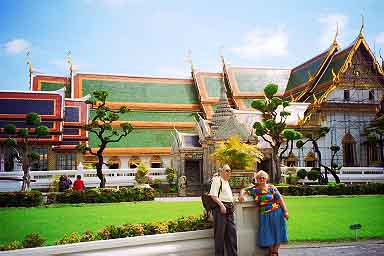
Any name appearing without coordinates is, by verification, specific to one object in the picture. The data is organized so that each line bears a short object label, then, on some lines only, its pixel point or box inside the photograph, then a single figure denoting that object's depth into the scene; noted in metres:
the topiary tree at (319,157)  20.00
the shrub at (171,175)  20.58
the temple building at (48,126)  21.89
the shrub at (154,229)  6.09
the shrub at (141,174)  19.34
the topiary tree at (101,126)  17.31
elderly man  5.64
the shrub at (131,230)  5.94
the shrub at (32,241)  5.48
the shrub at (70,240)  5.65
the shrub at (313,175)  19.62
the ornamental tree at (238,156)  12.63
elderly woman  5.87
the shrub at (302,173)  20.16
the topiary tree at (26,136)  15.92
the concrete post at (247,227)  5.97
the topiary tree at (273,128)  19.16
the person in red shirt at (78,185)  15.25
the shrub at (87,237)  5.78
